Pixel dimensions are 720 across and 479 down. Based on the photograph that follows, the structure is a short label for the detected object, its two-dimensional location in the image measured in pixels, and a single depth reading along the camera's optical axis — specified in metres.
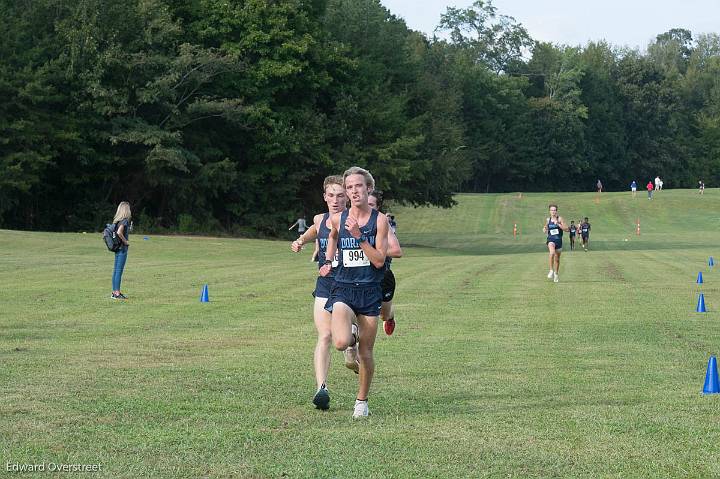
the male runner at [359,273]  15.14
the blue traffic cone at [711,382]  17.17
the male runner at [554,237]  48.66
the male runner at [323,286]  15.36
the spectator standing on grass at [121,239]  35.28
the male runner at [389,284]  15.45
